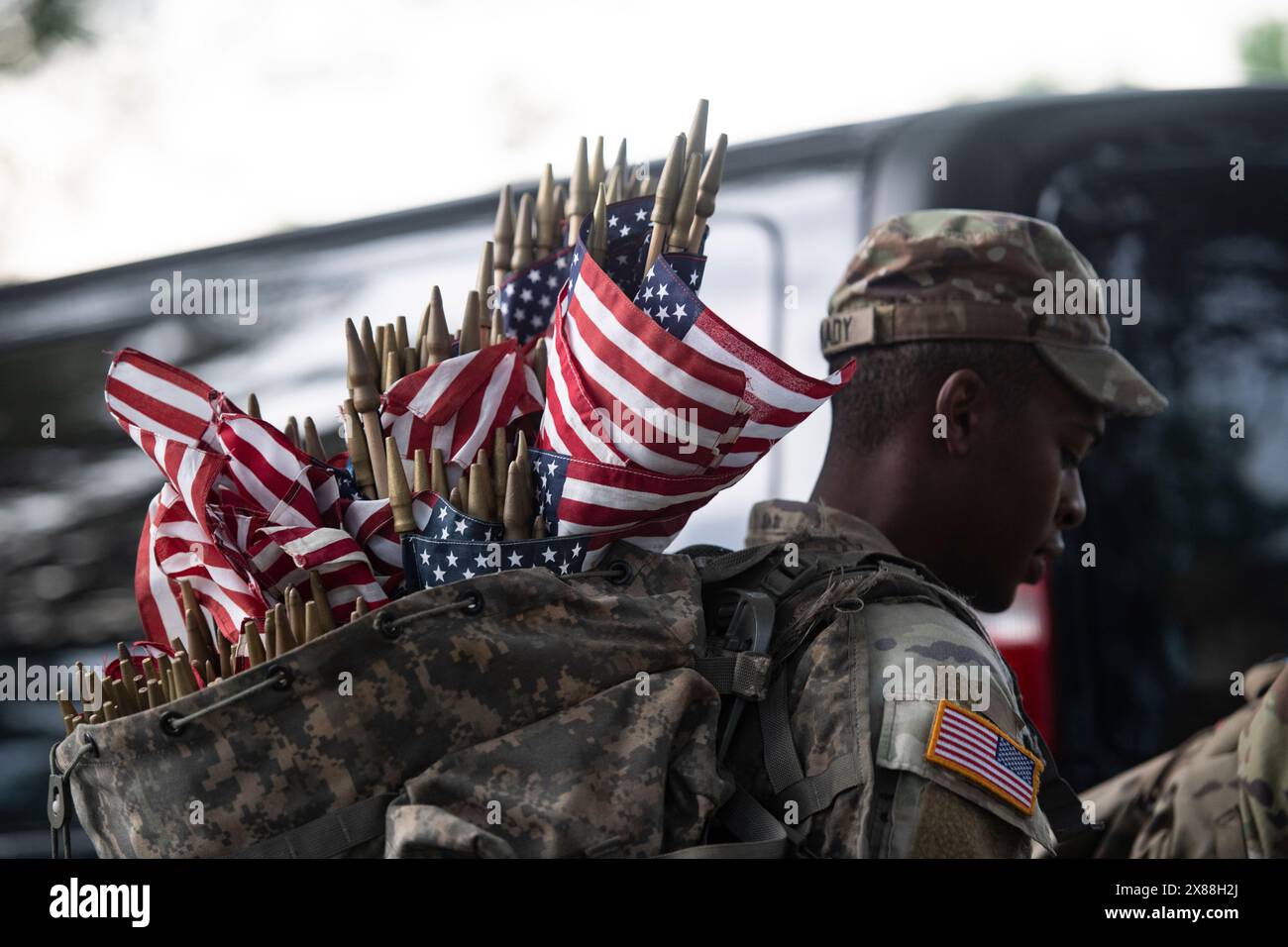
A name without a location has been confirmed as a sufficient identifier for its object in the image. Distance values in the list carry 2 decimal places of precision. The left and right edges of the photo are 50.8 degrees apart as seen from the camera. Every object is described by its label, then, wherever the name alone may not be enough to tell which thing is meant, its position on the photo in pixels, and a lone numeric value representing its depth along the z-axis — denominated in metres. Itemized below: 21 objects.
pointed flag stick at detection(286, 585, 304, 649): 1.65
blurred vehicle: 3.22
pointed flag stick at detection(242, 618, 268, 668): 1.61
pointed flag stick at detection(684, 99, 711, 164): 1.82
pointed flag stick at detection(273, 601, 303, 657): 1.61
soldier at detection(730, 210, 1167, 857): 2.32
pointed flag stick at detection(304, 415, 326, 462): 1.99
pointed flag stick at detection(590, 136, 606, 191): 2.00
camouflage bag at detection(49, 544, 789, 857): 1.53
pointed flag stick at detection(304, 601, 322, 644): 1.63
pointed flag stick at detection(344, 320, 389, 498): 1.86
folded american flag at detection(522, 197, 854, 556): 1.62
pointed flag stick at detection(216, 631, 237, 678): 1.65
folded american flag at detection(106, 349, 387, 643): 1.74
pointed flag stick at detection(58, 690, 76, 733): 1.77
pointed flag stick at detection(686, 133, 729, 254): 1.80
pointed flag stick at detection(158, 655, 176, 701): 1.64
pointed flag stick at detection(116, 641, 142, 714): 1.67
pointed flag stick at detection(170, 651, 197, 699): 1.62
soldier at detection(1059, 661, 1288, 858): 2.08
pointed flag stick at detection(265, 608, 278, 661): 1.62
